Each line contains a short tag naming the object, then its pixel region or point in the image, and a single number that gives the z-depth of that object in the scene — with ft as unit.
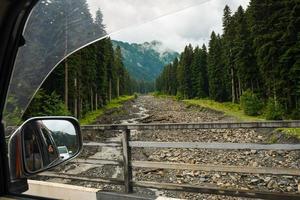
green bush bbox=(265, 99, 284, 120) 84.84
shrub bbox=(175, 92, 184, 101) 213.05
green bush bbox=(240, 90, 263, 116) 98.94
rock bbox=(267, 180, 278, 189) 28.96
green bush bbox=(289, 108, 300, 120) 79.77
